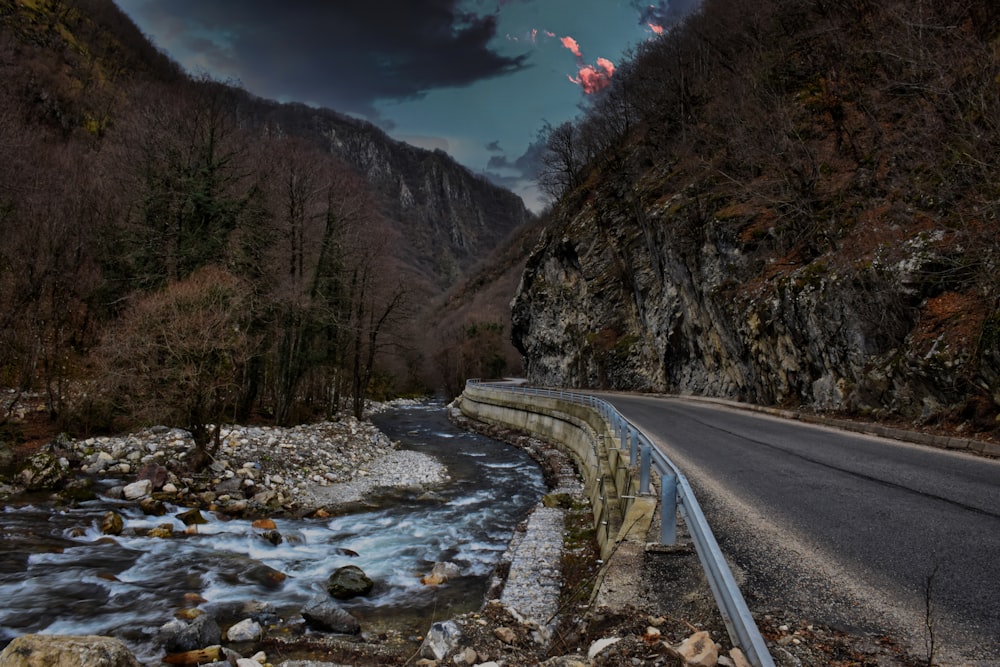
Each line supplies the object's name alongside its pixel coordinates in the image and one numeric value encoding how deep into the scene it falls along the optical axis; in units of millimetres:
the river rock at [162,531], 10688
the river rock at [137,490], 12383
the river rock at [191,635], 6379
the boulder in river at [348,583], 8680
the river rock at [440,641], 5535
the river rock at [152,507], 11680
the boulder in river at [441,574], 9422
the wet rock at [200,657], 6074
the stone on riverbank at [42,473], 12284
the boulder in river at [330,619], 7223
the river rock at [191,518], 11406
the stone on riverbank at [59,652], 4504
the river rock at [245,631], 6820
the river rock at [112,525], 10539
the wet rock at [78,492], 11913
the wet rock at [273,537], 11000
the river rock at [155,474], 13125
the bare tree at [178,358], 13914
